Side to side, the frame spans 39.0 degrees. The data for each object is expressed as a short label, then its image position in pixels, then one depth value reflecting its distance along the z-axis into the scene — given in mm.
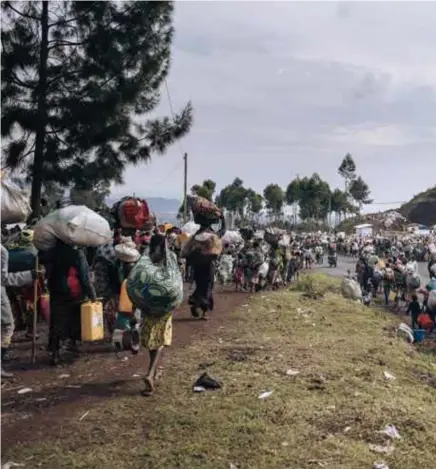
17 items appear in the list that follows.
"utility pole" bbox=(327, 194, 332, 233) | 63625
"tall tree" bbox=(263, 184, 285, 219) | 61000
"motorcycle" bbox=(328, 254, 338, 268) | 33453
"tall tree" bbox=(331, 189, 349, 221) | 65125
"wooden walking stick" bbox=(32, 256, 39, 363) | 6484
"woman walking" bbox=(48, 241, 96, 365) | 6461
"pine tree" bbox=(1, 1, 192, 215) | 11656
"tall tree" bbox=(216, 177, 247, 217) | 59375
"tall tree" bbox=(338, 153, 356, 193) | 75688
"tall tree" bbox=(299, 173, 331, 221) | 59594
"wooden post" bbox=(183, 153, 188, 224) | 29903
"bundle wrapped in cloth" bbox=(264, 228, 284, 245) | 14593
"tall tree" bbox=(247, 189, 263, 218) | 58906
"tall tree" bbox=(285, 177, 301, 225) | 61219
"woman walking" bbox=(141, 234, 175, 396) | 5445
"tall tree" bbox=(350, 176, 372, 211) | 75688
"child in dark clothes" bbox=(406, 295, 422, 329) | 15219
